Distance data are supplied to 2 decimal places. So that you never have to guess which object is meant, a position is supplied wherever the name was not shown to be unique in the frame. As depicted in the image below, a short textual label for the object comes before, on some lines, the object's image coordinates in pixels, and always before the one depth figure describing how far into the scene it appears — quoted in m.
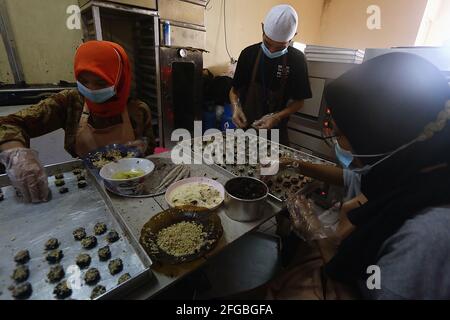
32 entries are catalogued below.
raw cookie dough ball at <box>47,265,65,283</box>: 0.81
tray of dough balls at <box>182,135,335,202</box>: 1.45
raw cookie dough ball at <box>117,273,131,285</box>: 0.79
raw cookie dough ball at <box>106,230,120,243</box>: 0.99
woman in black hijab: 0.74
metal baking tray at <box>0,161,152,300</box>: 0.79
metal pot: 1.08
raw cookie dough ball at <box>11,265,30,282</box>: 0.80
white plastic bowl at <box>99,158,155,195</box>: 1.24
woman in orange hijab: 1.21
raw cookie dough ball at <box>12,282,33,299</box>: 0.75
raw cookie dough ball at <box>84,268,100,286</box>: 0.81
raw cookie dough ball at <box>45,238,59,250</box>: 0.93
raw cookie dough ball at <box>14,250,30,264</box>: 0.87
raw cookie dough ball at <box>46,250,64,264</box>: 0.88
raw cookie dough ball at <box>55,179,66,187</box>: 1.31
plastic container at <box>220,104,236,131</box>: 3.96
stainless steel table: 0.81
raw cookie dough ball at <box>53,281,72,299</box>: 0.76
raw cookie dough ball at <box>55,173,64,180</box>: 1.36
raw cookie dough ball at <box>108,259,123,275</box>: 0.85
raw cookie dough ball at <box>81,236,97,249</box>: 0.95
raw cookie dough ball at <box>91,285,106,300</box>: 0.75
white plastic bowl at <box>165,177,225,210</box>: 1.26
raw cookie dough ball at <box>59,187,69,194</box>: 1.27
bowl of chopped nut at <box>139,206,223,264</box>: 0.89
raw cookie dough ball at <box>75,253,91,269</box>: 0.87
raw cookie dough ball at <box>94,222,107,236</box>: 1.03
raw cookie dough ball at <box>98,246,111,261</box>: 0.90
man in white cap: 2.25
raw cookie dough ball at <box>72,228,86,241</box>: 0.99
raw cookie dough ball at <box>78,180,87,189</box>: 1.33
